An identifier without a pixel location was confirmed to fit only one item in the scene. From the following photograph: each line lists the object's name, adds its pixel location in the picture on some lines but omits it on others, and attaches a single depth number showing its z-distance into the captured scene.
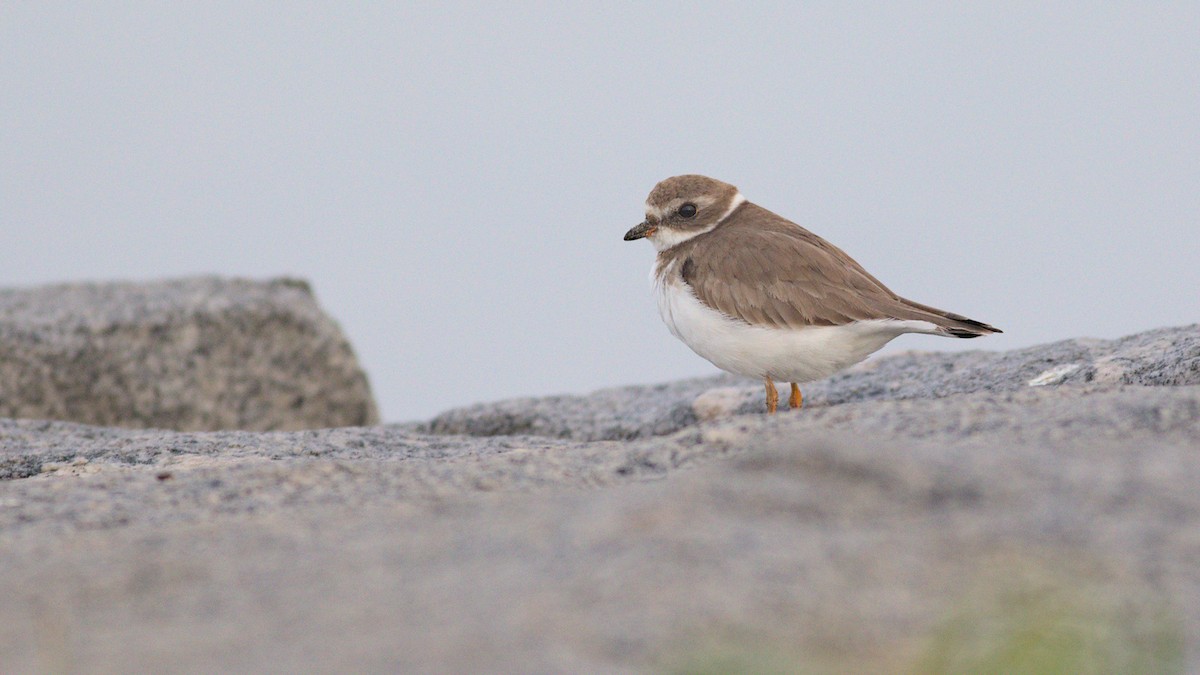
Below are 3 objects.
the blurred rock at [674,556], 4.20
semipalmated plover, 11.16
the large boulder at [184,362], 17.19
